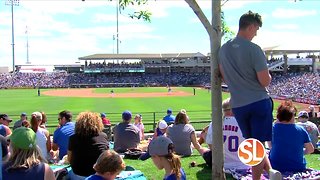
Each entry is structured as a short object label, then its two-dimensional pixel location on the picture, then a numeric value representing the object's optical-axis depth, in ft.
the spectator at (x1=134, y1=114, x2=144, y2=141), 34.04
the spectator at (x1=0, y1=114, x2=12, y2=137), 26.87
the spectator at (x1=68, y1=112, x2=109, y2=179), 14.72
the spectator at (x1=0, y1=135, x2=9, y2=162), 12.83
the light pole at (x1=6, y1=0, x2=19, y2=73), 202.44
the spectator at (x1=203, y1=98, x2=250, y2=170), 16.91
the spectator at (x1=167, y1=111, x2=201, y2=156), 22.48
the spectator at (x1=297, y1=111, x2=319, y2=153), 24.22
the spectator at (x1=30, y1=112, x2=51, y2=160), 21.00
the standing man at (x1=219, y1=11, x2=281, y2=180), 10.56
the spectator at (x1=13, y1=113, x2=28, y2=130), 28.83
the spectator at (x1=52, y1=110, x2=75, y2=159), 20.29
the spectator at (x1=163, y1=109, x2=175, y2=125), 34.30
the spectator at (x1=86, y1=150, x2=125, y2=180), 9.95
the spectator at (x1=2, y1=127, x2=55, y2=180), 10.19
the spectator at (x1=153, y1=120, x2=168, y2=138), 26.47
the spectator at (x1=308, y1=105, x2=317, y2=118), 41.22
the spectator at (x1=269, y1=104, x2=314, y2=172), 14.94
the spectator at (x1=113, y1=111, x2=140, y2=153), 24.84
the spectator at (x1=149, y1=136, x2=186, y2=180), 10.46
